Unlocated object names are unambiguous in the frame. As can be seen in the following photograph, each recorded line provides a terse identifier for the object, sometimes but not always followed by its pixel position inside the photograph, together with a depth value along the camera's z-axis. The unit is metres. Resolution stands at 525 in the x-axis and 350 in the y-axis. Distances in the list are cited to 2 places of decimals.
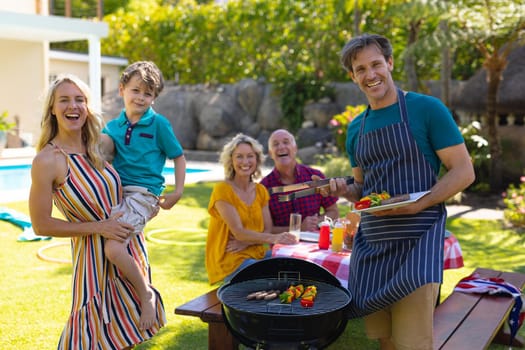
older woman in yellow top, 4.10
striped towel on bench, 4.03
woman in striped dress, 2.82
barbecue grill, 2.54
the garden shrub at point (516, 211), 7.91
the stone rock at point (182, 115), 18.17
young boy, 3.42
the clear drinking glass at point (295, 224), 4.14
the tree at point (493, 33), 9.50
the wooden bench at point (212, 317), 3.31
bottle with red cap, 4.20
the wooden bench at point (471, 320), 3.25
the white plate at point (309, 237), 4.48
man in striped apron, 2.55
